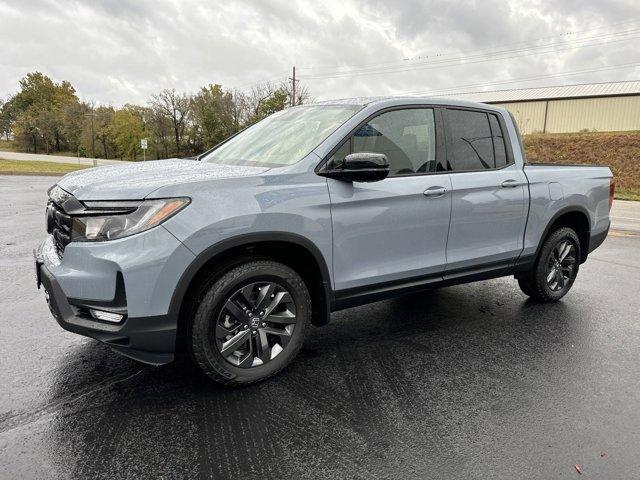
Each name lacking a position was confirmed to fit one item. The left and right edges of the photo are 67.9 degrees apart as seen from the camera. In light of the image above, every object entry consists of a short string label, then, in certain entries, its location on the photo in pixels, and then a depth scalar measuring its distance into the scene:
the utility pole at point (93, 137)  64.69
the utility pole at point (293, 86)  47.61
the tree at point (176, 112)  60.78
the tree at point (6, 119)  86.50
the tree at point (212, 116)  57.66
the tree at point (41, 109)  69.44
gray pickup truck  2.58
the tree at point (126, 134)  68.06
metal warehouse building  36.47
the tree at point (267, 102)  53.19
